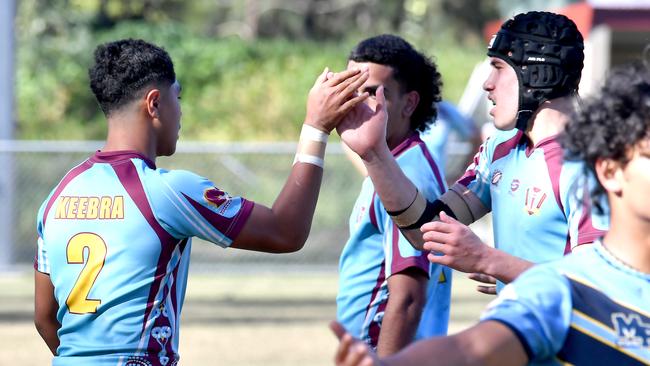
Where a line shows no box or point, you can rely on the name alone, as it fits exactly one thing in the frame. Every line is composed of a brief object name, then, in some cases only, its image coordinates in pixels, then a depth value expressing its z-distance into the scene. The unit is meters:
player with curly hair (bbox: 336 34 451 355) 8.53
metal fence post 26.16
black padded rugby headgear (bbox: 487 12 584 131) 7.43
